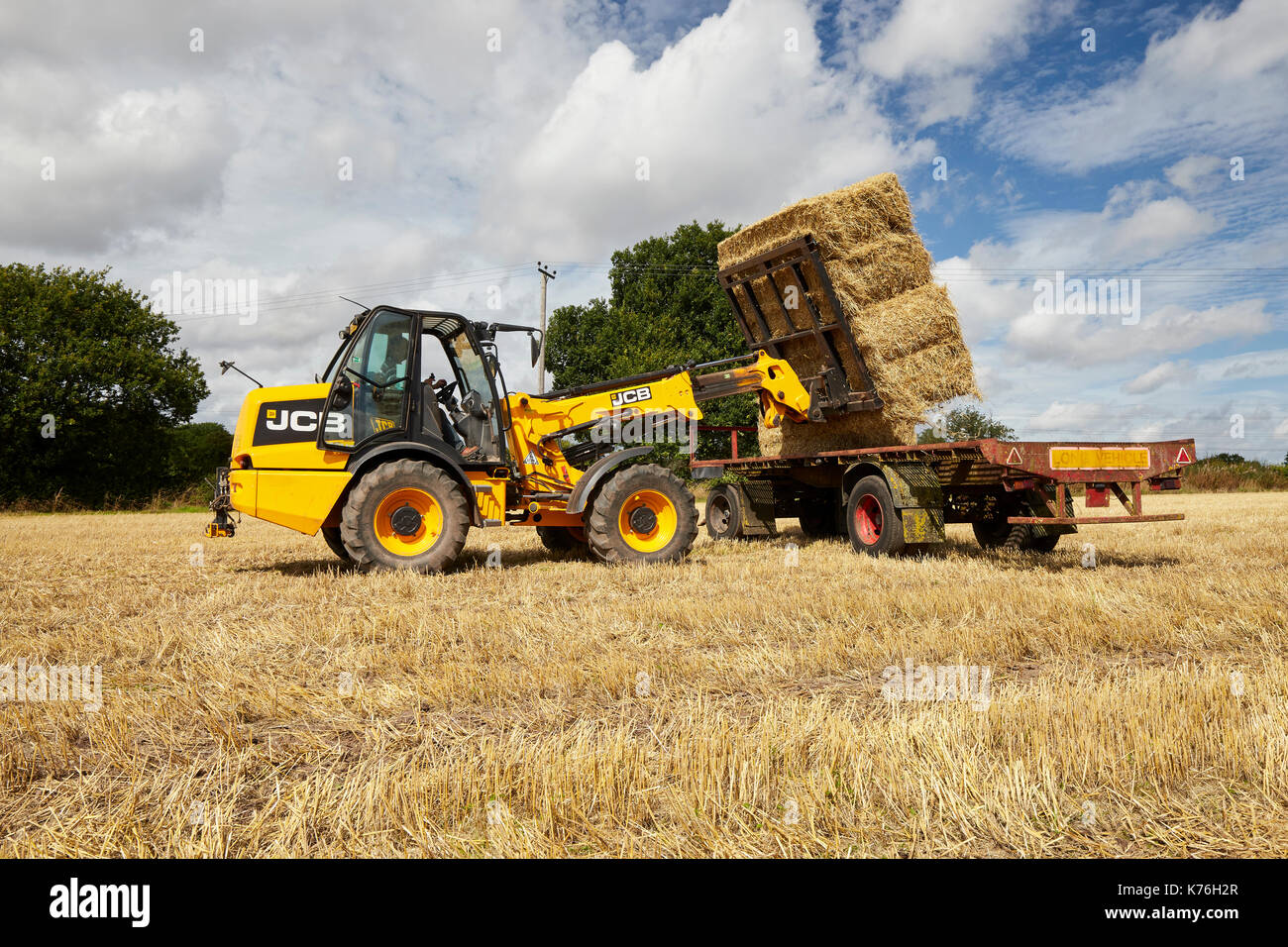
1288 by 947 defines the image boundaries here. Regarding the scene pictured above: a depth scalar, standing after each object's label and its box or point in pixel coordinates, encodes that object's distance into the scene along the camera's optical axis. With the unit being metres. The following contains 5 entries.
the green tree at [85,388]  30.34
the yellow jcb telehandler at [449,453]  7.38
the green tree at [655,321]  33.47
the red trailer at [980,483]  7.45
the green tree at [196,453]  35.47
